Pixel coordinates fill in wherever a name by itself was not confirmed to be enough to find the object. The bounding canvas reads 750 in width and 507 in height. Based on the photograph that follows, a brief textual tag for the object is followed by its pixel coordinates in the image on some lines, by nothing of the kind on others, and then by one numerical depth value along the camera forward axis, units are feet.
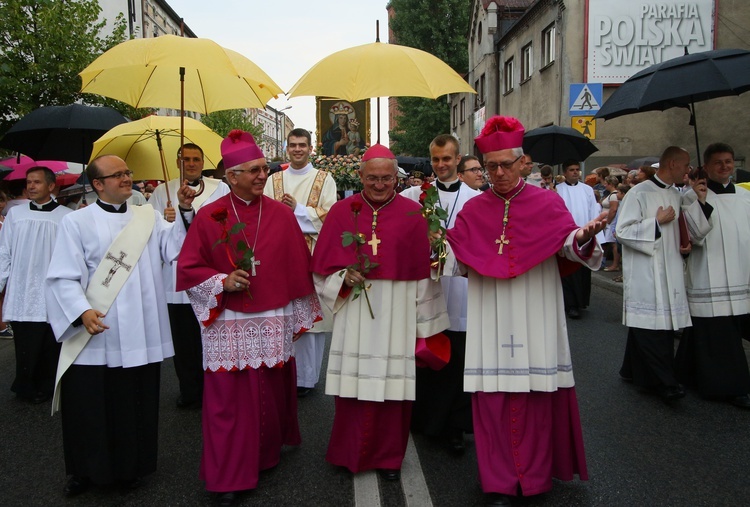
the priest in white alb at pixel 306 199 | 19.17
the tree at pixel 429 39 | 134.00
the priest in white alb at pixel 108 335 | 12.80
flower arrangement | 46.85
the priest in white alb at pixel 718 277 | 18.53
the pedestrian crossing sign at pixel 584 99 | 37.11
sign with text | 66.54
